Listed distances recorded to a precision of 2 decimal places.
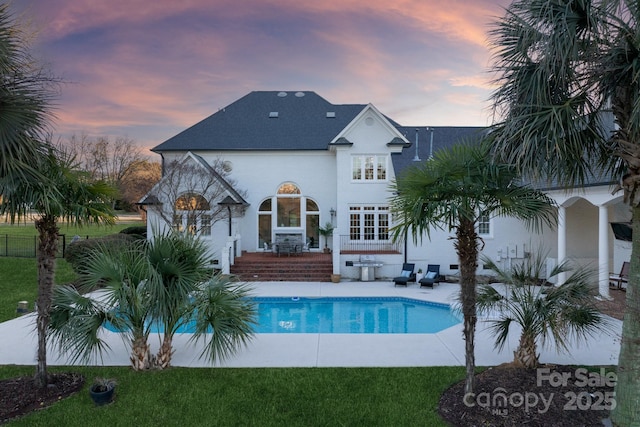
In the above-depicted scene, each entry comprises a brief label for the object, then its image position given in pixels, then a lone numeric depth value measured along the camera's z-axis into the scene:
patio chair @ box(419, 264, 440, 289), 15.97
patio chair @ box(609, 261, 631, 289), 13.60
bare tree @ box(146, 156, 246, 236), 18.28
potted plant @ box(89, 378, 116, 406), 5.65
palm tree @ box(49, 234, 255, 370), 6.35
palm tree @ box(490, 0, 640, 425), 4.62
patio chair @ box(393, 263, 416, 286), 16.27
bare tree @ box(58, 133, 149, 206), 41.53
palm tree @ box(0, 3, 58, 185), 5.34
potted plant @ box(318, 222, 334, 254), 21.13
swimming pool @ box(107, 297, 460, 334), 10.99
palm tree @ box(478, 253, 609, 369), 6.21
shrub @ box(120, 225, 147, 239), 23.12
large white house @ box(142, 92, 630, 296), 17.97
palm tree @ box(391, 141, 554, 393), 5.30
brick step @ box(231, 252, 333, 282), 17.52
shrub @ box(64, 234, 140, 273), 15.67
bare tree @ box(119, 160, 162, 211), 43.81
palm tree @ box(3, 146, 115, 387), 5.77
